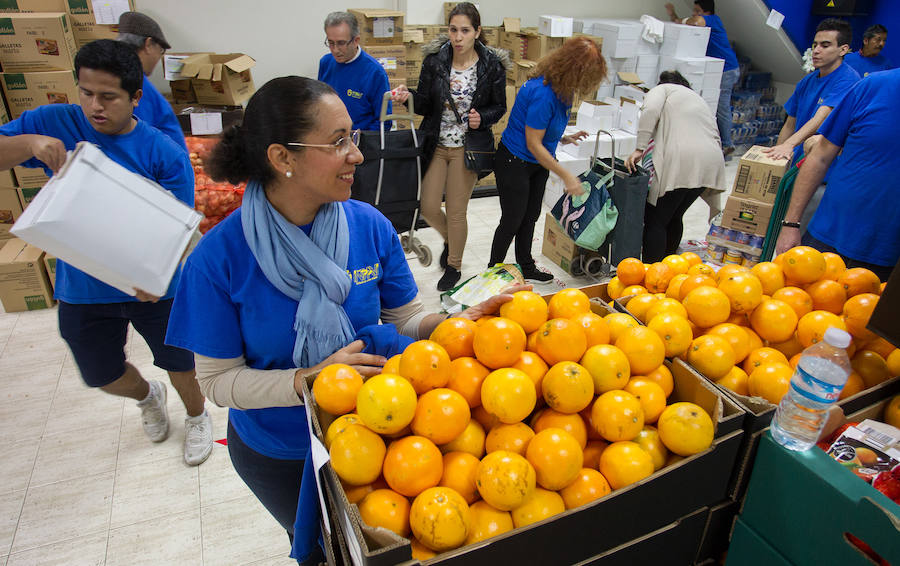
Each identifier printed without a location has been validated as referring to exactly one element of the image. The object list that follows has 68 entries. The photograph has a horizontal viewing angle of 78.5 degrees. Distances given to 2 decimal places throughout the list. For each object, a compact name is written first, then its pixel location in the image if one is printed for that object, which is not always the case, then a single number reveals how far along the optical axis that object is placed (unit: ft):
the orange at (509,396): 3.57
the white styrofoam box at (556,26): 19.11
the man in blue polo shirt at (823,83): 13.82
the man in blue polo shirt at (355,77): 12.42
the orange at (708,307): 4.63
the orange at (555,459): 3.32
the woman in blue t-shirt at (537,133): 11.06
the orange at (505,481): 3.14
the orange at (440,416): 3.46
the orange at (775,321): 4.66
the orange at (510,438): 3.57
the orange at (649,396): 3.86
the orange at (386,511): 3.17
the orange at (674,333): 4.26
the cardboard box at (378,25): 16.99
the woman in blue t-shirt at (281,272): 4.33
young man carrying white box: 6.50
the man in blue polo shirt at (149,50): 8.87
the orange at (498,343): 3.87
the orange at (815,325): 4.54
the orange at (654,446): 3.66
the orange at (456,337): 4.17
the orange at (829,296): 5.06
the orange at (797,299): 4.92
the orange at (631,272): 5.57
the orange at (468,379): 3.85
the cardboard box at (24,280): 12.26
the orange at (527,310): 4.31
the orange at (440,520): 2.99
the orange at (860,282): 5.08
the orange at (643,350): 4.02
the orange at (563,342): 3.97
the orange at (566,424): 3.72
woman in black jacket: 12.56
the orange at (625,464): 3.41
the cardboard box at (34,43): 12.59
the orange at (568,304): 4.59
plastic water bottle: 3.47
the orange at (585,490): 3.37
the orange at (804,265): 5.14
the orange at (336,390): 3.62
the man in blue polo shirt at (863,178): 7.63
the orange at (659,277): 5.44
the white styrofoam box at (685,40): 21.67
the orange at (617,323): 4.34
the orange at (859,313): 4.55
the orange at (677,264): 5.55
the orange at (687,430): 3.48
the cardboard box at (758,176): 13.23
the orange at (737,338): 4.46
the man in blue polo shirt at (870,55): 17.06
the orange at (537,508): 3.24
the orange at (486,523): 3.17
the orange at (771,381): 4.05
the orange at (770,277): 5.17
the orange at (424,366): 3.64
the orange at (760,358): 4.42
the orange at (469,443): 3.66
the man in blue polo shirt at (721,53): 23.29
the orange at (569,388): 3.67
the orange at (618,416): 3.58
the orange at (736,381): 4.33
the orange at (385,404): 3.33
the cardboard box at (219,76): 15.21
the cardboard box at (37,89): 12.90
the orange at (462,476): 3.42
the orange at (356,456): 3.27
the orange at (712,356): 4.25
